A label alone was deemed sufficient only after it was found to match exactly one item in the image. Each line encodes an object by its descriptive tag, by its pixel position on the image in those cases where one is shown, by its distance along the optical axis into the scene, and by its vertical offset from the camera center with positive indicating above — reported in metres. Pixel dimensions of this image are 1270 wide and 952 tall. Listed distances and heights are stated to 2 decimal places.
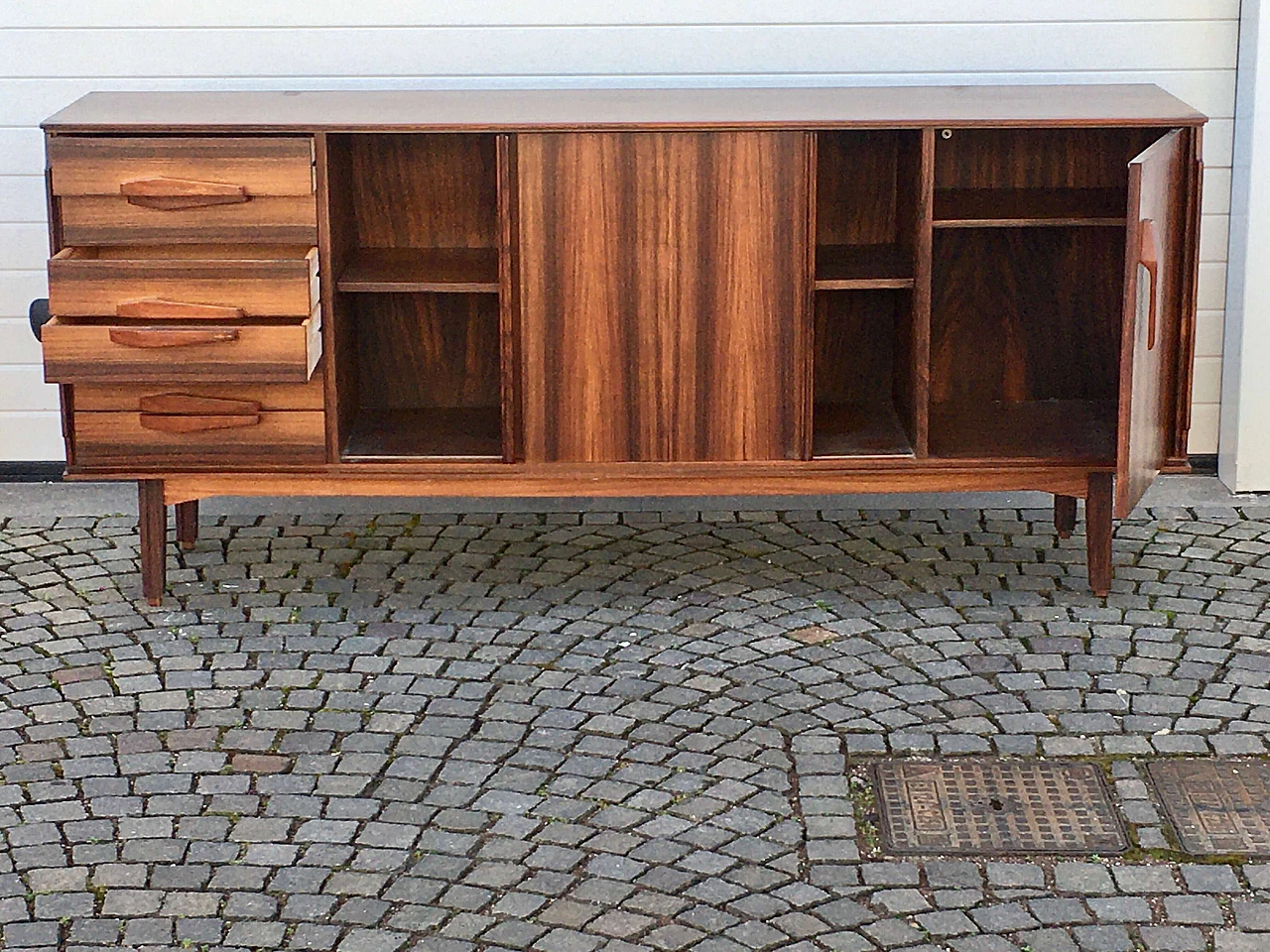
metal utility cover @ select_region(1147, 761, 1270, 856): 3.83 -1.23
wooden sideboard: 4.76 -0.09
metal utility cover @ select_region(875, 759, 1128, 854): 3.83 -1.24
